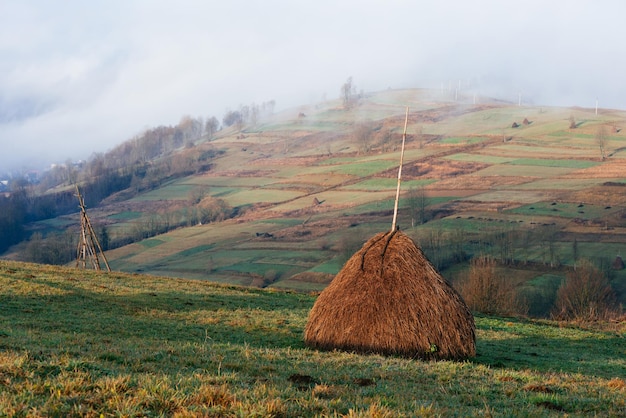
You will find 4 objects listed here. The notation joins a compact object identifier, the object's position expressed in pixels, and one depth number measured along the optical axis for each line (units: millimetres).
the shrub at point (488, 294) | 60594
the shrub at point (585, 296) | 66375
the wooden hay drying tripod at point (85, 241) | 50500
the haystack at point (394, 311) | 19594
